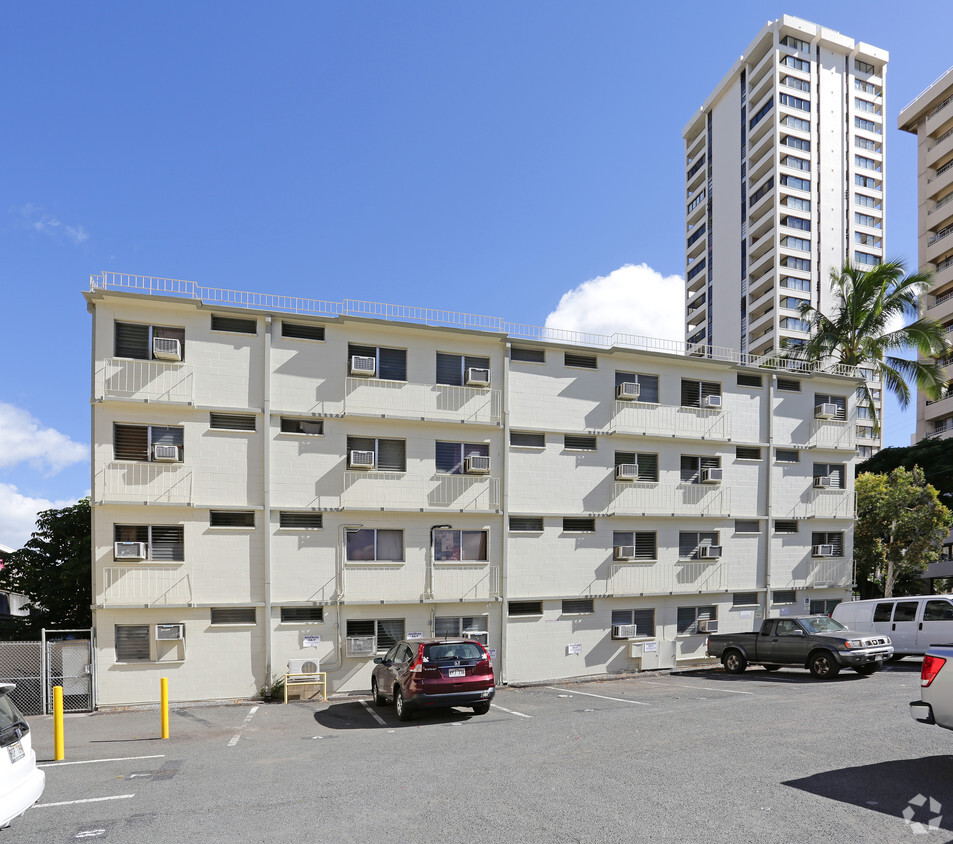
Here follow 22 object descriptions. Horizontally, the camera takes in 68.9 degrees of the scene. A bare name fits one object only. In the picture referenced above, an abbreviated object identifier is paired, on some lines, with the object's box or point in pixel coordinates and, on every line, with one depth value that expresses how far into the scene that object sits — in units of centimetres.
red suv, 1361
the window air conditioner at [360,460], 1909
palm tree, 2852
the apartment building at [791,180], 6831
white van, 1870
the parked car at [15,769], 633
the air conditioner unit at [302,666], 1802
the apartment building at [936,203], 5797
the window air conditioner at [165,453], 1755
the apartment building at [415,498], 1756
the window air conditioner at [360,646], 1842
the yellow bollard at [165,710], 1263
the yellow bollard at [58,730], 1105
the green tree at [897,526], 2789
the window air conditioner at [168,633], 1716
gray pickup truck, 1745
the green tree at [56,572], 2578
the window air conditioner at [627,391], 2244
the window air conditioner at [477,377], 2048
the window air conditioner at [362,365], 1933
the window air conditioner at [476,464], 2022
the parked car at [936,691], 816
